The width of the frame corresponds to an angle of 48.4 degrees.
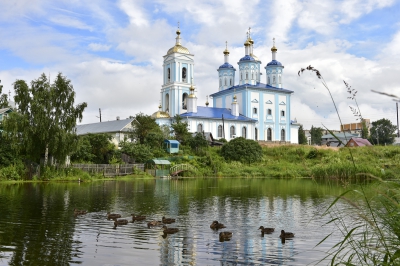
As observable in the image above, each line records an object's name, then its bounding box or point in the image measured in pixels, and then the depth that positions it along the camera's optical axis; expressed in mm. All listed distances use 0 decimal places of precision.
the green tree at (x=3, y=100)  43375
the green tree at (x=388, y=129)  76569
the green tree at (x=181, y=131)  53469
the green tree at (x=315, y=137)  91812
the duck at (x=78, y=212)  15378
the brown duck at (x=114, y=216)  14411
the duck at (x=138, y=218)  14205
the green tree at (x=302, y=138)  89219
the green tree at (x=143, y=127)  50594
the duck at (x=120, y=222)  13344
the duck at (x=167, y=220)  13654
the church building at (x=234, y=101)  63781
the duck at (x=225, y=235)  11209
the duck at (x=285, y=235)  11586
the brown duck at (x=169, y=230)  12031
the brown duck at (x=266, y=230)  12200
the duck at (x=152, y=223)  13148
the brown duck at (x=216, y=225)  12766
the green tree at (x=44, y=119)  31766
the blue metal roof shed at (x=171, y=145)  49125
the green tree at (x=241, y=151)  50688
